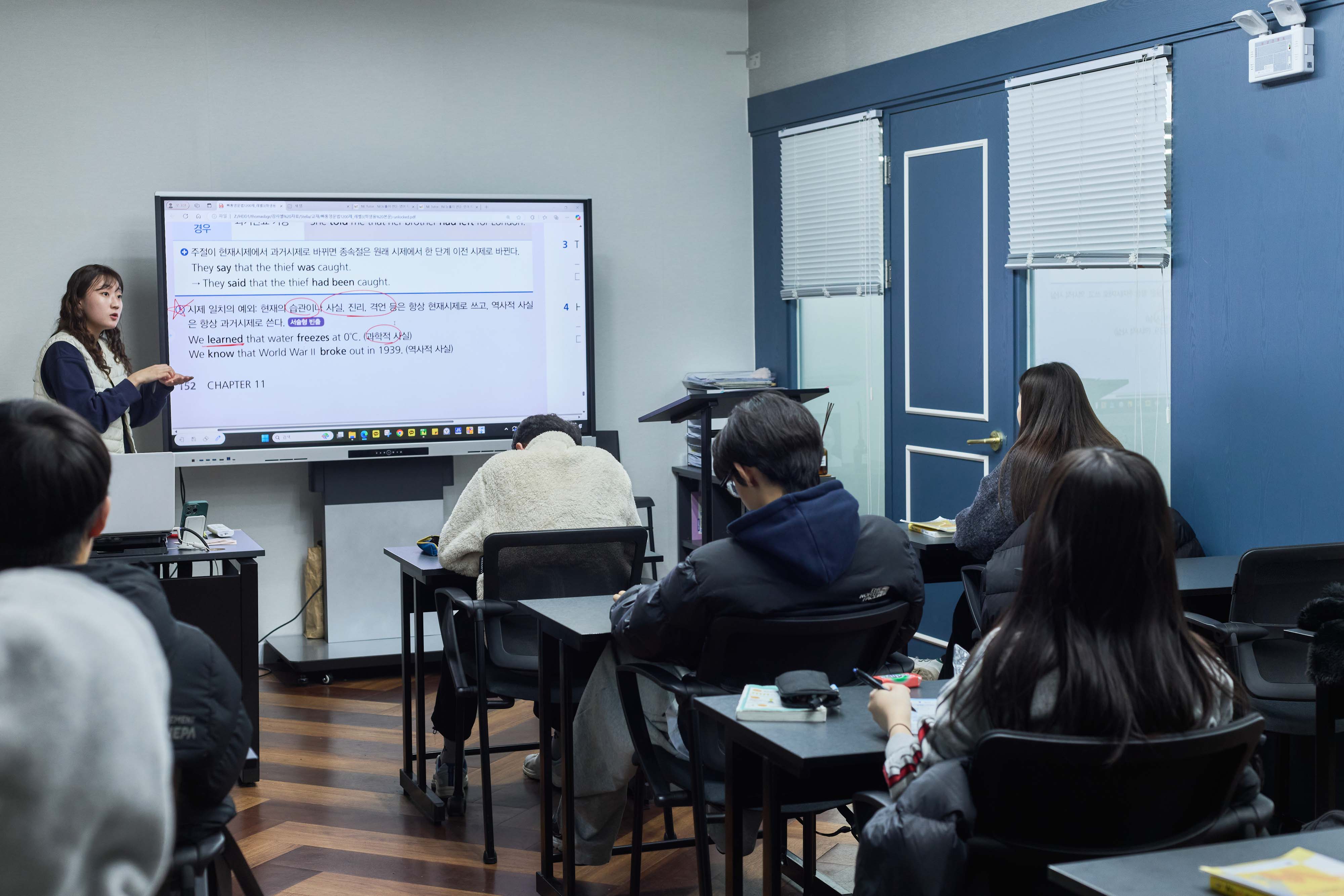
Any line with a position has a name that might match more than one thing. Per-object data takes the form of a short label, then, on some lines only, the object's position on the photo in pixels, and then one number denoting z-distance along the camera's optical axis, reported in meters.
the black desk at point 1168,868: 1.24
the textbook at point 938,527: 3.88
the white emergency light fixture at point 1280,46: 3.27
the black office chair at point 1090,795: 1.44
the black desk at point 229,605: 3.61
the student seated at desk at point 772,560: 2.21
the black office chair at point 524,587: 3.14
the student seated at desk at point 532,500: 3.25
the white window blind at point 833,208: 5.12
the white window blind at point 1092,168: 3.80
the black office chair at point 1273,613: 2.73
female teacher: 4.14
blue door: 4.47
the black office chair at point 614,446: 5.36
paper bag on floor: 5.22
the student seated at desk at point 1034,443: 3.38
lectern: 3.53
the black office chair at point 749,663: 2.19
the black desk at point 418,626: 3.39
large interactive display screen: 4.82
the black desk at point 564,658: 2.51
